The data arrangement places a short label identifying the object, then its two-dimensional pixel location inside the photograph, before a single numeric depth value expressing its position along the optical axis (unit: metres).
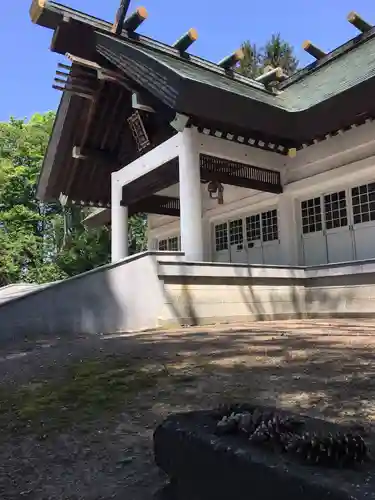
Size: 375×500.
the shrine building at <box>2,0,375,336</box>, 8.76
